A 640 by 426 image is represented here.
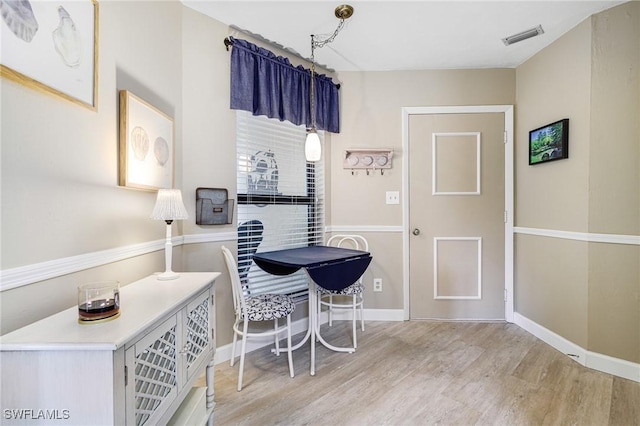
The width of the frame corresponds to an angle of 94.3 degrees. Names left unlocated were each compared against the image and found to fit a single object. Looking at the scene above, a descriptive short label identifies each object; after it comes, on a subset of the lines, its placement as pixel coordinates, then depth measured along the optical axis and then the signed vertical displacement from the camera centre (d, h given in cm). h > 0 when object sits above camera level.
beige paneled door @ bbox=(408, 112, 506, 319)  282 -4
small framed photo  222 +54
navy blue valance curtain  219 +100
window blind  234 +14
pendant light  198 +127
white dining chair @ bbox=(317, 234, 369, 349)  278 -35
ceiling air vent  223 +135
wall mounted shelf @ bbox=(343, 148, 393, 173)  285 +50
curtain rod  215 +136
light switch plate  288 +13
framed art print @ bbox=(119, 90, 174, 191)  141 +35
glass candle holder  87 -28
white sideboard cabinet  74 -42
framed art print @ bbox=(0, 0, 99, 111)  88 +56
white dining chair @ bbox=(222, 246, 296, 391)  187 -64
